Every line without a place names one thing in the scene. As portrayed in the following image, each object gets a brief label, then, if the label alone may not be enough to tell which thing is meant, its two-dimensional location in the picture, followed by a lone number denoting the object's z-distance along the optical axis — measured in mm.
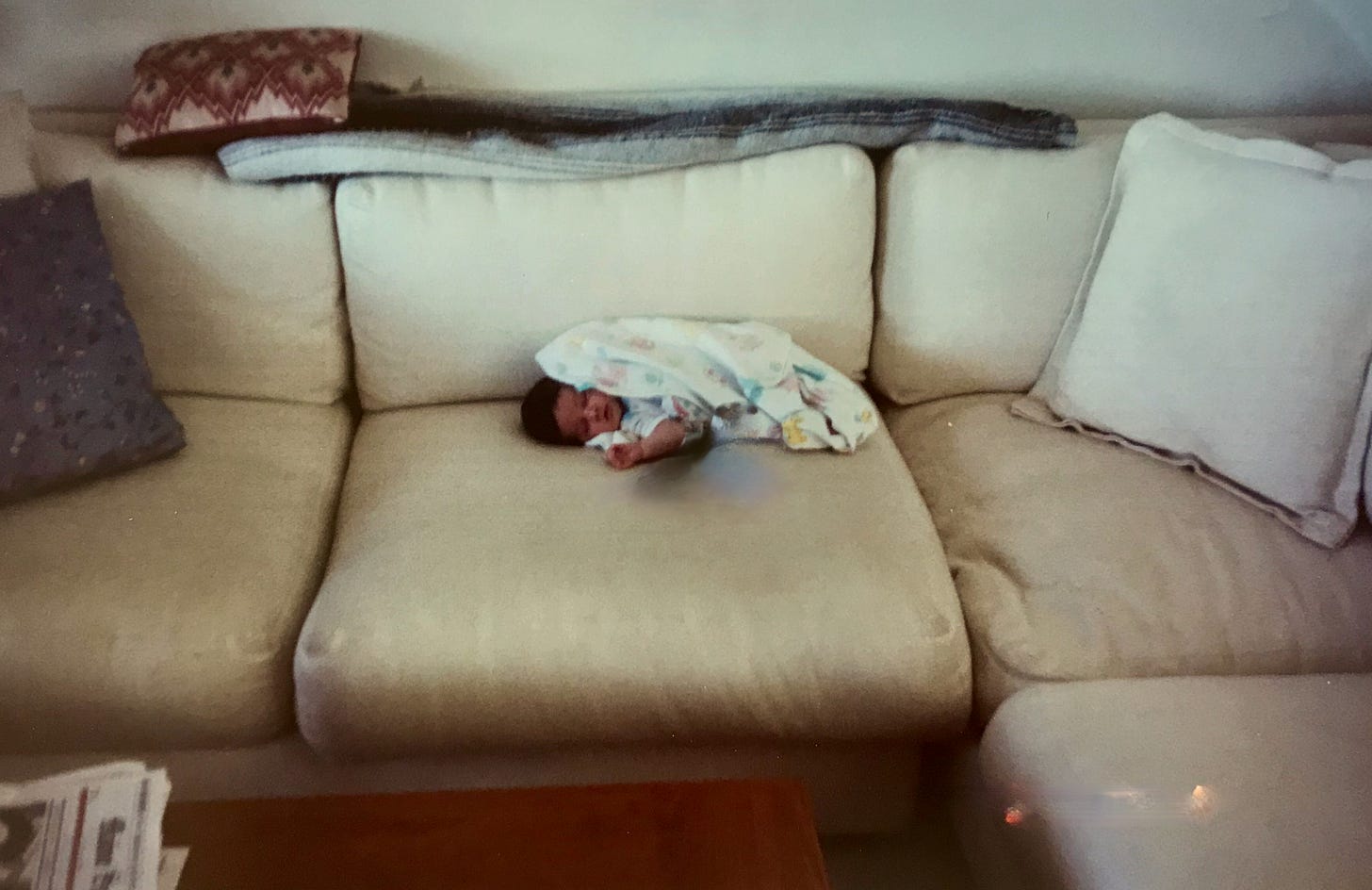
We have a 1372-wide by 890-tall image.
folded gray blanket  1521
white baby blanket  1468
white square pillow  1296
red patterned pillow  1522
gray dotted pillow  1283
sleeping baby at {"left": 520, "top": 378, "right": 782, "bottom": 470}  1478
